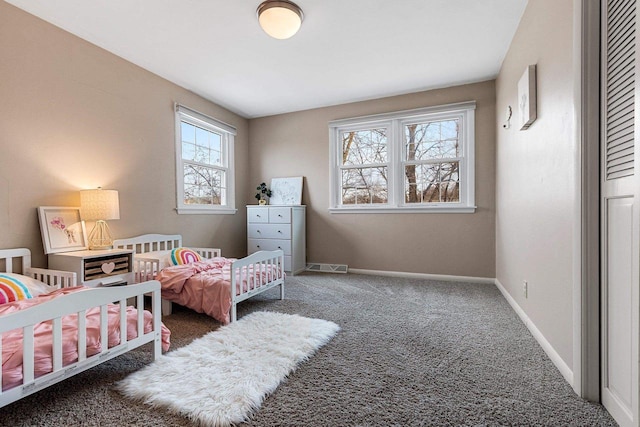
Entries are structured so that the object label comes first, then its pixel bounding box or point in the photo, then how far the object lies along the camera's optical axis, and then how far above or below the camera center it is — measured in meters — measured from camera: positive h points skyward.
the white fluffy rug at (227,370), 1.36 -0.88
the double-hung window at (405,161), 3.81 +0.67
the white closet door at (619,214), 1.12 -0.02
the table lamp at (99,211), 2.51 +0.00
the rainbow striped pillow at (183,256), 2.91 -0.45
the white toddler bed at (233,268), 2.47 -0.53
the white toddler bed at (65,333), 1.19 -0.58
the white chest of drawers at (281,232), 4.21 -0.31
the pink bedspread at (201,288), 2.38 -0.64
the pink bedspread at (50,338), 1.19 -0.59
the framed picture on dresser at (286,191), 4.62 +0.31
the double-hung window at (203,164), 3.71 +0.65
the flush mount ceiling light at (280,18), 2.20 +1.45
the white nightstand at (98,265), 2.28 -0.43
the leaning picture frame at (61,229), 2.36 -0.15
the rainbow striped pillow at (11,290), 1.81 -0.49
